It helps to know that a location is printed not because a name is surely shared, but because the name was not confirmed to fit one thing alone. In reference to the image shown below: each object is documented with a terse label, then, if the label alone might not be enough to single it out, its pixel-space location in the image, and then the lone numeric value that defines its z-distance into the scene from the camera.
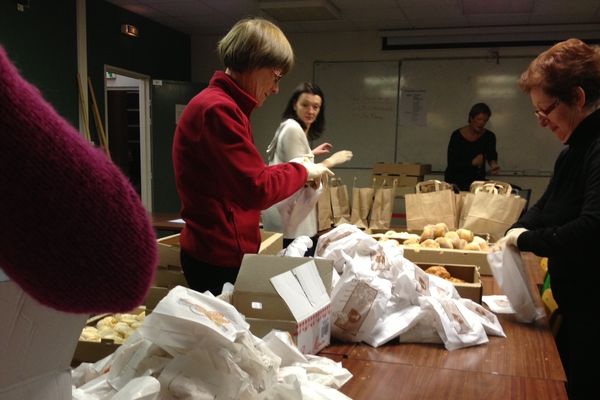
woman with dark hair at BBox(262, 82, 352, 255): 2.56
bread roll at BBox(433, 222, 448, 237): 2.52
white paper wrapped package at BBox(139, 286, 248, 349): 0.89
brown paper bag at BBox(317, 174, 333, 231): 4.19
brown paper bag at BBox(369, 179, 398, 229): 4.14
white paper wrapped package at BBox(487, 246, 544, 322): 1.63
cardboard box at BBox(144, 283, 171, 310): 1.73
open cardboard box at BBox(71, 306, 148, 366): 1.29
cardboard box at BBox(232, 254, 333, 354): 1.21
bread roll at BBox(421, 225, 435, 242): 2.48
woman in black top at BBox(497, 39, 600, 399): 1.46
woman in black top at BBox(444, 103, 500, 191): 5.18
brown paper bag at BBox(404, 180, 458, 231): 3.02
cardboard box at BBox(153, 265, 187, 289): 1.80
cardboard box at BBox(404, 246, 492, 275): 2.18
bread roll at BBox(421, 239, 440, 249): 2.30
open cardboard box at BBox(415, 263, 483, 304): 1.71
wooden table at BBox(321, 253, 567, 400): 1.14
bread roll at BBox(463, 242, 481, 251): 2.30
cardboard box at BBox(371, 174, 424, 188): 5.70
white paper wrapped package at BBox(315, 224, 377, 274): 1.56
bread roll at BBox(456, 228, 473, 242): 2.46
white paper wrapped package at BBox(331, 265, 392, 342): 1.40
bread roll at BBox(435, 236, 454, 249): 2.30
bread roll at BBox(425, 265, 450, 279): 1.88
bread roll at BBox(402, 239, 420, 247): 2.37
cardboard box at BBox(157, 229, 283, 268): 1.83
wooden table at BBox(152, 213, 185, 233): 3.36
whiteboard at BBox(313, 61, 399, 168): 6.39
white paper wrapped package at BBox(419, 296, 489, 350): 1.40
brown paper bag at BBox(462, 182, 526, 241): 2.78
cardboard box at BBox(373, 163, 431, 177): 5.68
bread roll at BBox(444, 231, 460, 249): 2.32
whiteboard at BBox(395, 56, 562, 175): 6.00
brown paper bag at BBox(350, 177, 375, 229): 4.19
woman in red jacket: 1.44
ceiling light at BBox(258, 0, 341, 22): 5.08
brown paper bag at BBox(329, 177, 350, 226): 4.23
